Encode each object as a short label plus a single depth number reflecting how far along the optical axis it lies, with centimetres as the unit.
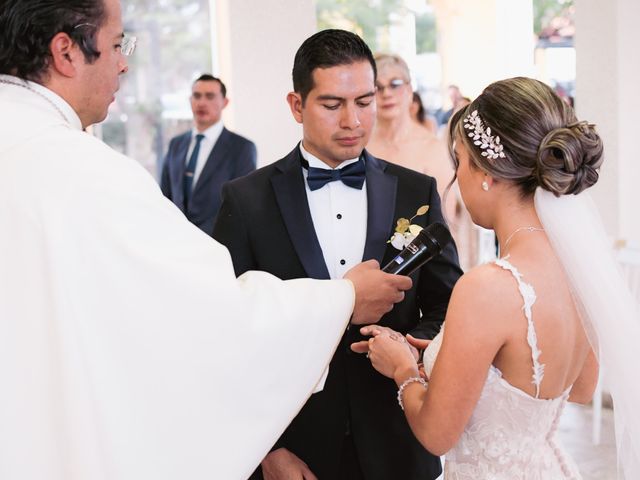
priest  200
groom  263
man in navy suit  681
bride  216
